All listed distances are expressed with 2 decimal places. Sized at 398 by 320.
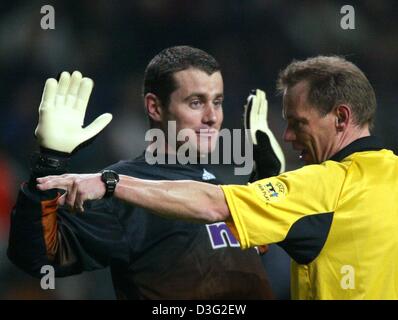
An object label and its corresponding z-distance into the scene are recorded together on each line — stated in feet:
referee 14.84
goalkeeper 16.12
